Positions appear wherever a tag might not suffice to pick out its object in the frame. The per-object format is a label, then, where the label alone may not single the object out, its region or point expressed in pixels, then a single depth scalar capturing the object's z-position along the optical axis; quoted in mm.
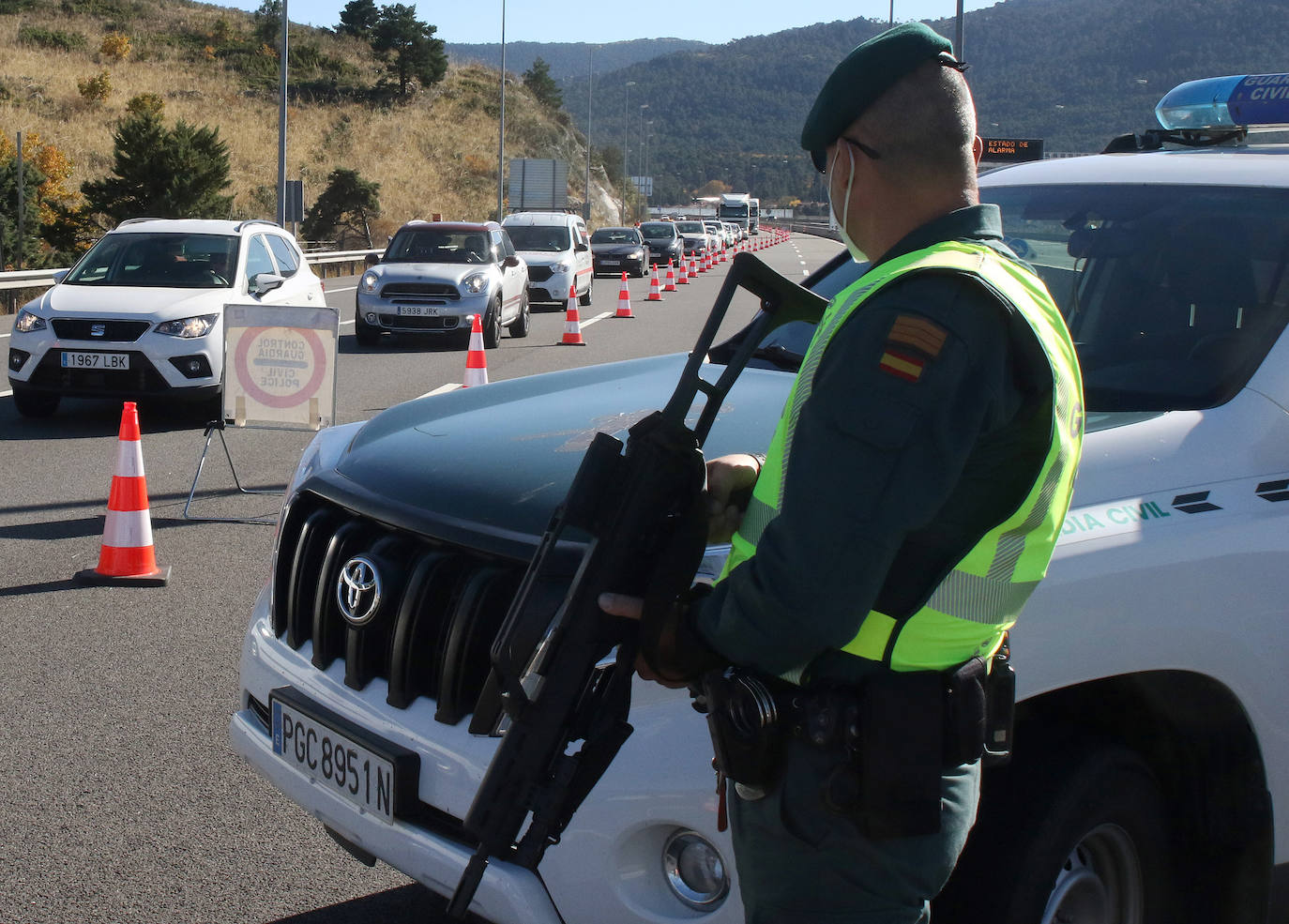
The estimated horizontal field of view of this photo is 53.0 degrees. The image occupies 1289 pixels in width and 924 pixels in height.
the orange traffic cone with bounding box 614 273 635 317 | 22750
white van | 23359
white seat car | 10469
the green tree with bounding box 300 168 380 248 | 46656
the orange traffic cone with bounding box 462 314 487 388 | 10312
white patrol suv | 2314
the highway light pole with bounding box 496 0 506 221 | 47281
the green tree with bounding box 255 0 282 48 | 80938
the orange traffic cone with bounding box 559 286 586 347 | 17719
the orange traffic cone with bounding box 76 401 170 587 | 6020
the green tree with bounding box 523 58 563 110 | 96812
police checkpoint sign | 7672
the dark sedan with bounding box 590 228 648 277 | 35844
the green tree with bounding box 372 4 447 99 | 75500
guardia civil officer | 1616
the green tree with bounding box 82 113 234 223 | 34375
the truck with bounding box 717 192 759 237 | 79750
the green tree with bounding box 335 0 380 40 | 85500
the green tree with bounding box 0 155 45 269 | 28125
